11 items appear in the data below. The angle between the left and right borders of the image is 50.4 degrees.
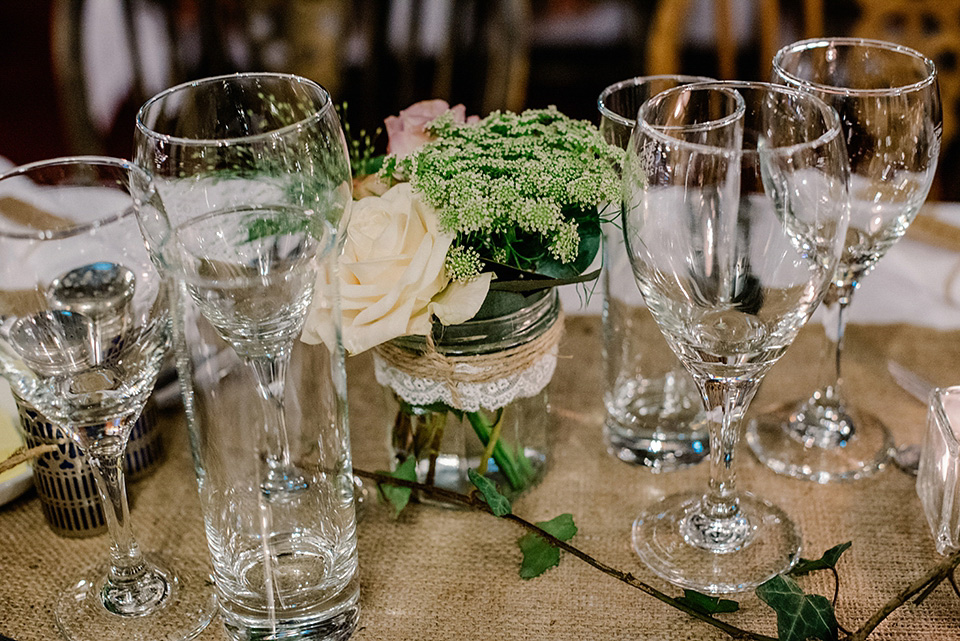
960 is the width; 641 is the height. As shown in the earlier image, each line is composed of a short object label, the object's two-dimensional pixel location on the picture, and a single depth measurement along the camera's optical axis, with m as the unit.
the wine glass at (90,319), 0.56
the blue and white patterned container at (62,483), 0.69
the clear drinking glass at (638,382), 0.76
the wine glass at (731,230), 0.56
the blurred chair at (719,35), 1.47
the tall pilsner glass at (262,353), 0.54
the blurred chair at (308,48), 1.48
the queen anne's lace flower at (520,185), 0.62
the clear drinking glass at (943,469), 0.64
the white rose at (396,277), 0.63
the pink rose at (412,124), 0.72
